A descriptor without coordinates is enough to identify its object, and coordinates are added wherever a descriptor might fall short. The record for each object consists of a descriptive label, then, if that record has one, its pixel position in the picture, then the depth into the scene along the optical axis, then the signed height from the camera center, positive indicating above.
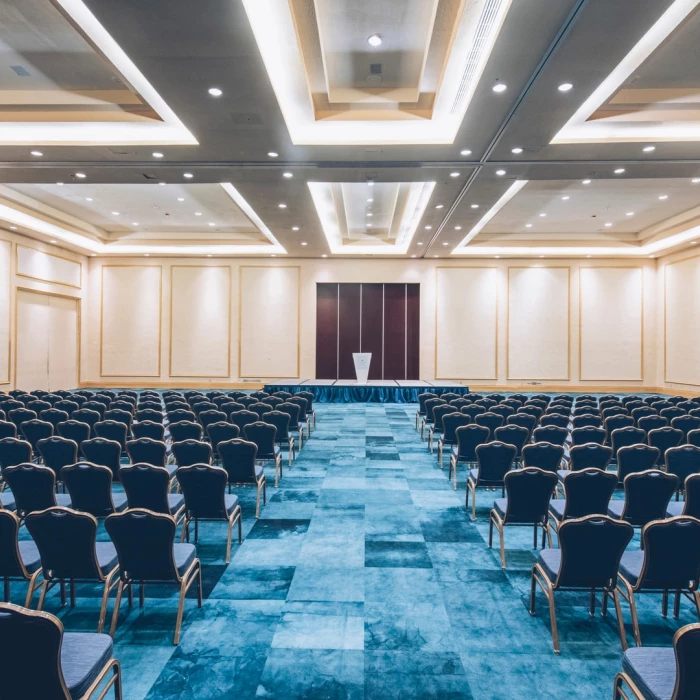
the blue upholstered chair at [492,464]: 4.68 -1.07
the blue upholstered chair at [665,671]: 1.66 -1.35
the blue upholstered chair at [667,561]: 2.68 -1.19
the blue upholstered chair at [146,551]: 2.76 -1.19
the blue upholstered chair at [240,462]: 4.80 -1.10
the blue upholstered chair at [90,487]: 3.82 -1.10
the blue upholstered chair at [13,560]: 2.71 -1.27
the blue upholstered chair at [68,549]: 2.69 -1.16
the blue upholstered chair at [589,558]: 2.69 -1.18
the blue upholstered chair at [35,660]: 1.60 -1.10
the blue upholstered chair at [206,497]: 3.87 -1.20
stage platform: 13.50 -0.88
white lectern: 13.66 -0.08
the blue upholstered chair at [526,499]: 3.79 -1.16
